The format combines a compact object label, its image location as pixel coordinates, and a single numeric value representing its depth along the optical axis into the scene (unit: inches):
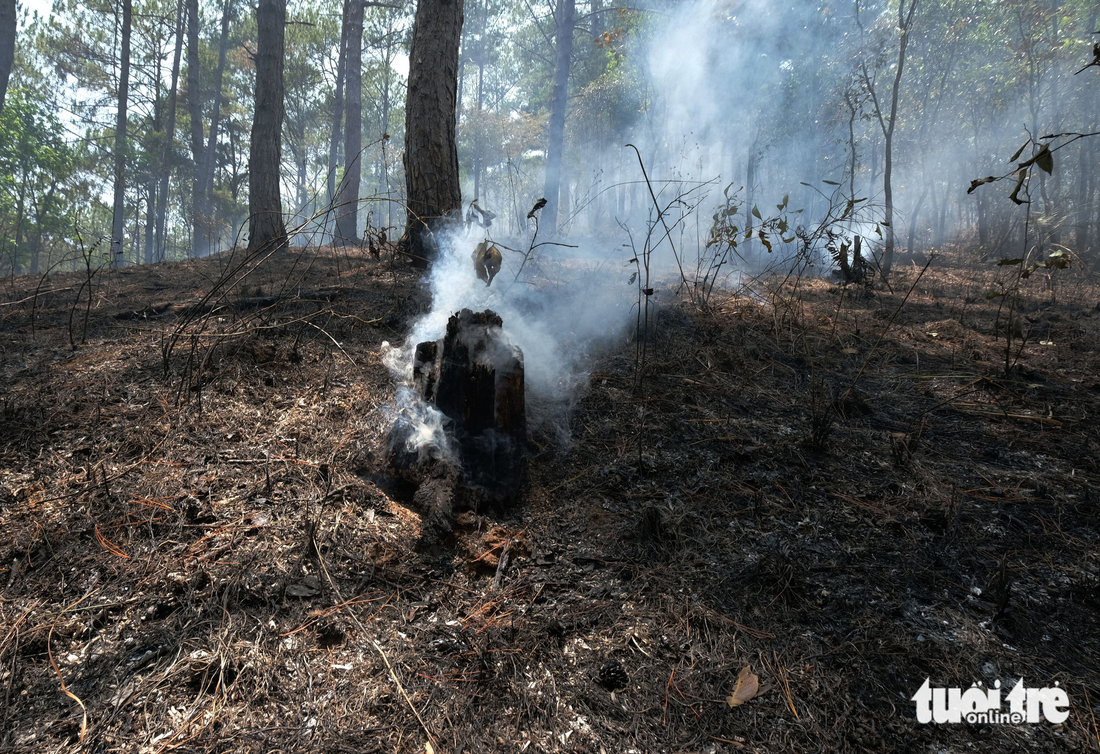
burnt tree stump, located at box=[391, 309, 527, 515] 89.9
